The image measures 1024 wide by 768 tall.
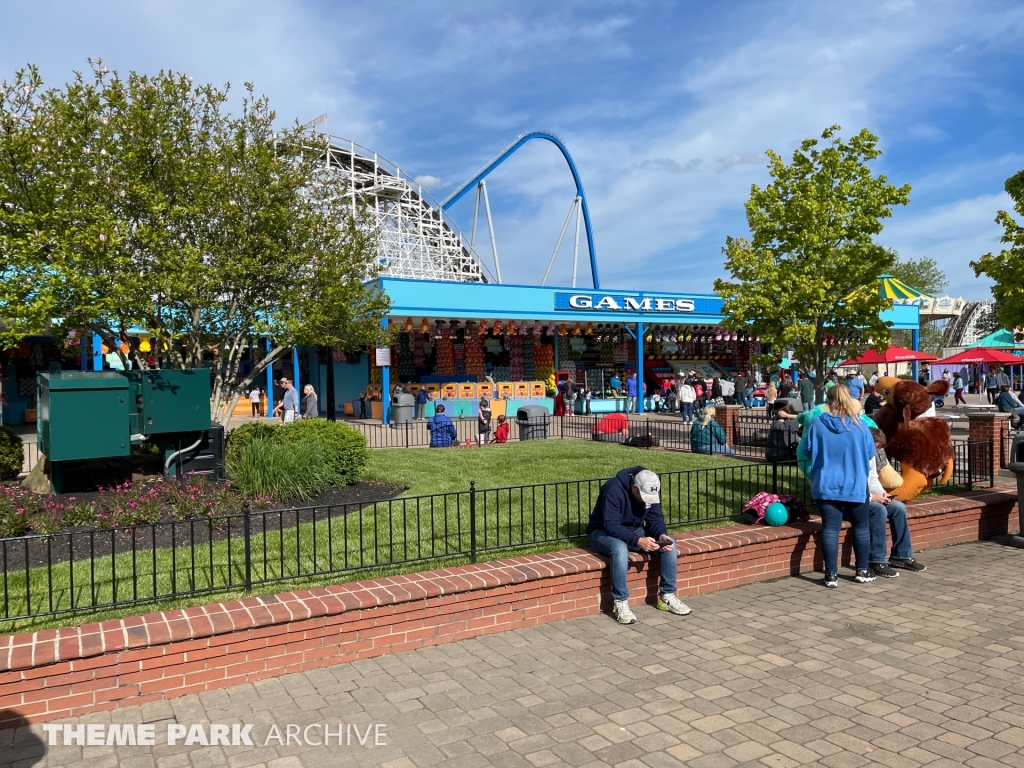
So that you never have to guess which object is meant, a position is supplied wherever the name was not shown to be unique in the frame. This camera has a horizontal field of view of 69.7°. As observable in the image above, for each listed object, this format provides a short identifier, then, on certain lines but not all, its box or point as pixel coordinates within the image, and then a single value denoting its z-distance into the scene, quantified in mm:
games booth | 24562
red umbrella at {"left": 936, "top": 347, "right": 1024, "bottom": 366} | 24219
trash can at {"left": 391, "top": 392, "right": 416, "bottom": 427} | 23031
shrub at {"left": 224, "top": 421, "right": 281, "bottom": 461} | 10133
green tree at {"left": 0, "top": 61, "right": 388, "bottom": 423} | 8773
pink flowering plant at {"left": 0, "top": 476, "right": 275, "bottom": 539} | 7156
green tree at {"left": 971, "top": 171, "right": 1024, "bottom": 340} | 13727
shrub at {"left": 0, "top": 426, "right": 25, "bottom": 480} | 9936
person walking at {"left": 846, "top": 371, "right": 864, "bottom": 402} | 15828
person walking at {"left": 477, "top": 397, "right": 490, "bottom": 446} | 16562
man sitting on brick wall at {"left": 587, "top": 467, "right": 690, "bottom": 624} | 5801
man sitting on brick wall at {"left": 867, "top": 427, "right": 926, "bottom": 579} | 6809
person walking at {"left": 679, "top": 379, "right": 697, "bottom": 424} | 22345
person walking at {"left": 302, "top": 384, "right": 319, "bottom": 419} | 19123
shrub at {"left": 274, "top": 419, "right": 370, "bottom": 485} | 9734
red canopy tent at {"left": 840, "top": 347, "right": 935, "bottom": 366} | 21641
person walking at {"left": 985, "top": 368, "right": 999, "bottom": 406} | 28406
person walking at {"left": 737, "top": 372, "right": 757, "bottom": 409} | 28328
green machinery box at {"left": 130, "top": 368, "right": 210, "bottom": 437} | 9461
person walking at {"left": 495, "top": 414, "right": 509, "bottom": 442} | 16453
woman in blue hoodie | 6445
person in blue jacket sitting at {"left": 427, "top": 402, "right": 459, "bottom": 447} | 15758
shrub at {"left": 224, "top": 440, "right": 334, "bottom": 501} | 8695
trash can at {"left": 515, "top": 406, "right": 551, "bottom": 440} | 17391
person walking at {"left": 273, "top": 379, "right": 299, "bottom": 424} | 20516
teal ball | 7314
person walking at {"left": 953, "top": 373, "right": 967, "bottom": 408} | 28308
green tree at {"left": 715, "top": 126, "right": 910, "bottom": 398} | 15484
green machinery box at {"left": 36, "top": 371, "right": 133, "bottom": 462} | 8672
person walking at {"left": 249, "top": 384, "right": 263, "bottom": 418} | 27969
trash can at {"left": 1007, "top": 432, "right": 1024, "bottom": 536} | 7934
